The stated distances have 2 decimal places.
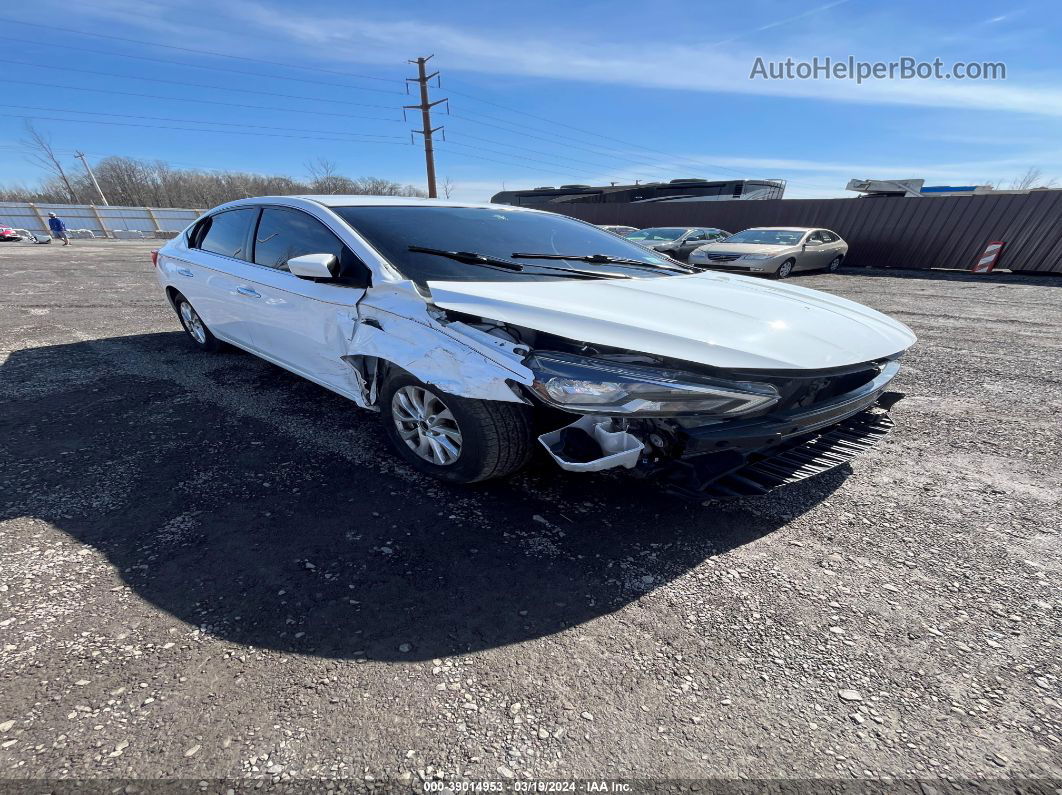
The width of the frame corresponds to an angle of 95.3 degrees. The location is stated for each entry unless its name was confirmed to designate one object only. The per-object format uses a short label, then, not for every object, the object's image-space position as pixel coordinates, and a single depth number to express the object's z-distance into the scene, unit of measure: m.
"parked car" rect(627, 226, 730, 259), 13.43
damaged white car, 1.98
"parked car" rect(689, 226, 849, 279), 11.55
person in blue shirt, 22.69
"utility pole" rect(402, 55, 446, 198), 26.09
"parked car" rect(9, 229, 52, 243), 25.78
